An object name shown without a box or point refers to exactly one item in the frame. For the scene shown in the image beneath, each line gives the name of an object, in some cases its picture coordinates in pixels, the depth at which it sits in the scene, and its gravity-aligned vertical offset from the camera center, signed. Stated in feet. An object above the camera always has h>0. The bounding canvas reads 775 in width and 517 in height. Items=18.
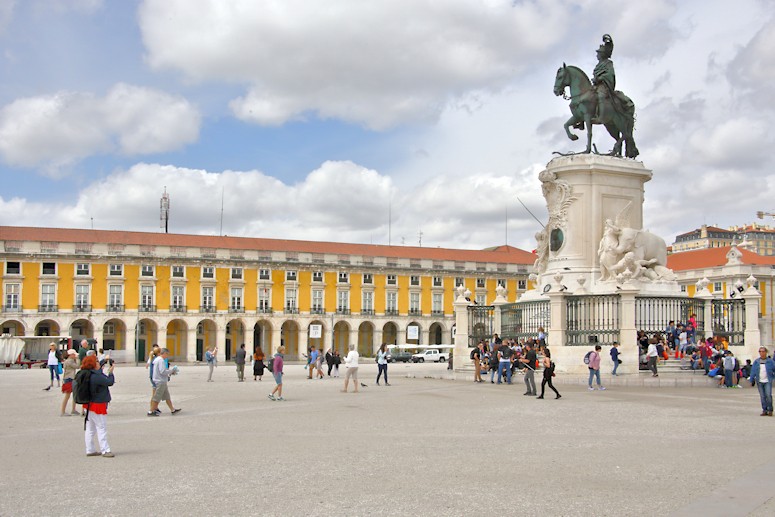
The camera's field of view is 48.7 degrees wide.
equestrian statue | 74.84 +18.45
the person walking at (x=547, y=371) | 53.98 -3.73
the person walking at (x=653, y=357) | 65.16 -3.50
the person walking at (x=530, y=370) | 58.03 -3.93
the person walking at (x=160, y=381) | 46.34 -3.62
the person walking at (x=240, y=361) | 89.35 -4.99
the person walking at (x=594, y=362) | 59.82 -3.54
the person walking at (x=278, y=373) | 58.44 -4.08
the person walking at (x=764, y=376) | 45.34 -3.53
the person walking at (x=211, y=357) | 91.18 -4.74
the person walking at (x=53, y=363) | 75.92 -4.30
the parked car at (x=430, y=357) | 199.72 -10.37
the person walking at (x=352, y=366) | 66.54 -4.14
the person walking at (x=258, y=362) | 80.94 -4.60
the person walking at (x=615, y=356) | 64.52 -3.34
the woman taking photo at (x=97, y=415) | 31.78 -3.77
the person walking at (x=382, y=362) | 76.22 -4.40
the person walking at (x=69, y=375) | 47.55 -3.45
